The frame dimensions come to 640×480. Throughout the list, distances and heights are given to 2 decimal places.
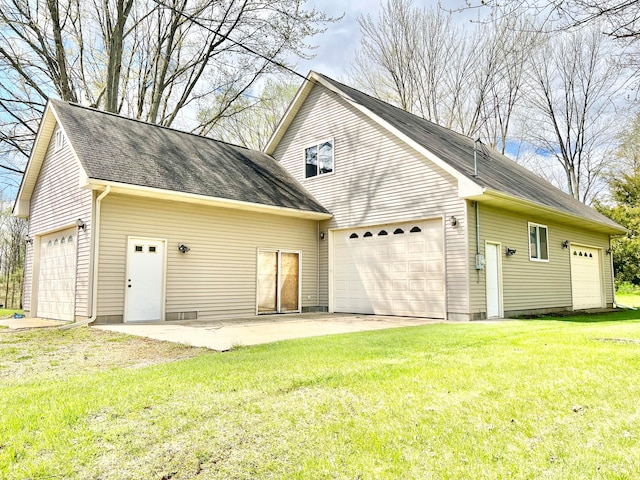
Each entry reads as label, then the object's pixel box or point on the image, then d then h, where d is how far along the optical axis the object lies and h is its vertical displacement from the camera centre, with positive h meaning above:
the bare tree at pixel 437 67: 21.23 +10.28
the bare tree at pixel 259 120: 22.39 +8.05
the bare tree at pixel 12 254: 21.86 +1.34
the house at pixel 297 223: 9.89 +1.36
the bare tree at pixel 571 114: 21.45 +8.61
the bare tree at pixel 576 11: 4.88 +2.94
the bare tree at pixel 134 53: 16.53 +8.90
